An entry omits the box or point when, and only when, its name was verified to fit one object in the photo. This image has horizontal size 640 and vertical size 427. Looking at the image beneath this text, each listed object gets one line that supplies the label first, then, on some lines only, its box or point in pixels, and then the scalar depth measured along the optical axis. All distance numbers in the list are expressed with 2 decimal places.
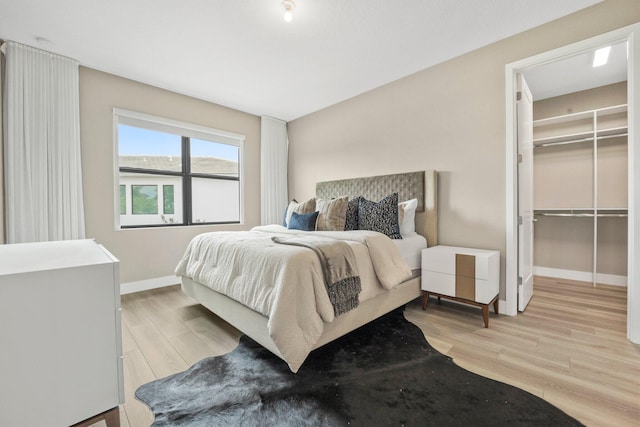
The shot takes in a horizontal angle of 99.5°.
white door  2.58
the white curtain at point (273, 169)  4.62
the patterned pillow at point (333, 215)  2.98
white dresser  0.91
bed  1.57
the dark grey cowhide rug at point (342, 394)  1.30
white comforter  1.56
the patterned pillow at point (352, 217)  3.01
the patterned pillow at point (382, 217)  2.77
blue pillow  3.07
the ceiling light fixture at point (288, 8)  2.08
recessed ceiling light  2.70
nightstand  2.31
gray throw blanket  1.78
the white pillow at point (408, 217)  2.93
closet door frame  1.97
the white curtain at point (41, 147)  2.55
